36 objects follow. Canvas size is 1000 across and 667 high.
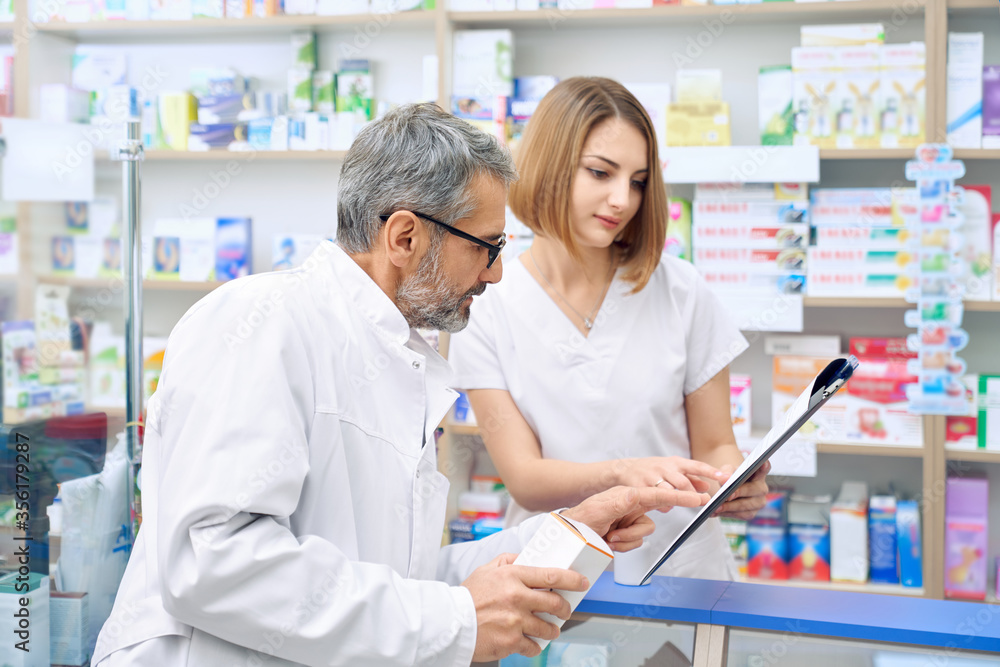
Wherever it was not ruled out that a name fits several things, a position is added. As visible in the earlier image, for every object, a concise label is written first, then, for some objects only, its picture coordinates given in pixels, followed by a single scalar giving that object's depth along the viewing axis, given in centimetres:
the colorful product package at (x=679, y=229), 297
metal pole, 141
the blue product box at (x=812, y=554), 295
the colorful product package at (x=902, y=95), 276
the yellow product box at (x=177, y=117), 330
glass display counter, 117
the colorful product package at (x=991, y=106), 277
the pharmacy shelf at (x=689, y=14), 286
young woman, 167
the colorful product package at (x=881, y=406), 286
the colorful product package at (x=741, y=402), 296
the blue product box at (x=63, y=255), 264
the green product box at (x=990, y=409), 281
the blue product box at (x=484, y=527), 285
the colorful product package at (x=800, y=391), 291
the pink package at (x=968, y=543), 283
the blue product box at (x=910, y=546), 284
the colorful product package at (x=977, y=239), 280
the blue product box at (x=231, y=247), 331
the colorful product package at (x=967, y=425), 283
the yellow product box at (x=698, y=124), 291
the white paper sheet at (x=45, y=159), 154
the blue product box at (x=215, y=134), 331
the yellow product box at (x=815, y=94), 281
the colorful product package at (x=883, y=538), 288
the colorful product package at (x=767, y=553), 296
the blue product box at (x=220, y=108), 331
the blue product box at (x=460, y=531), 306
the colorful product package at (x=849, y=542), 289
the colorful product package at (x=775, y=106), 287
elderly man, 91
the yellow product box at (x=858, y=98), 279
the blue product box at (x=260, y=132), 326
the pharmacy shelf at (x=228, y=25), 318
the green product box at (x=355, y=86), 324
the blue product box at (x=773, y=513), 300
